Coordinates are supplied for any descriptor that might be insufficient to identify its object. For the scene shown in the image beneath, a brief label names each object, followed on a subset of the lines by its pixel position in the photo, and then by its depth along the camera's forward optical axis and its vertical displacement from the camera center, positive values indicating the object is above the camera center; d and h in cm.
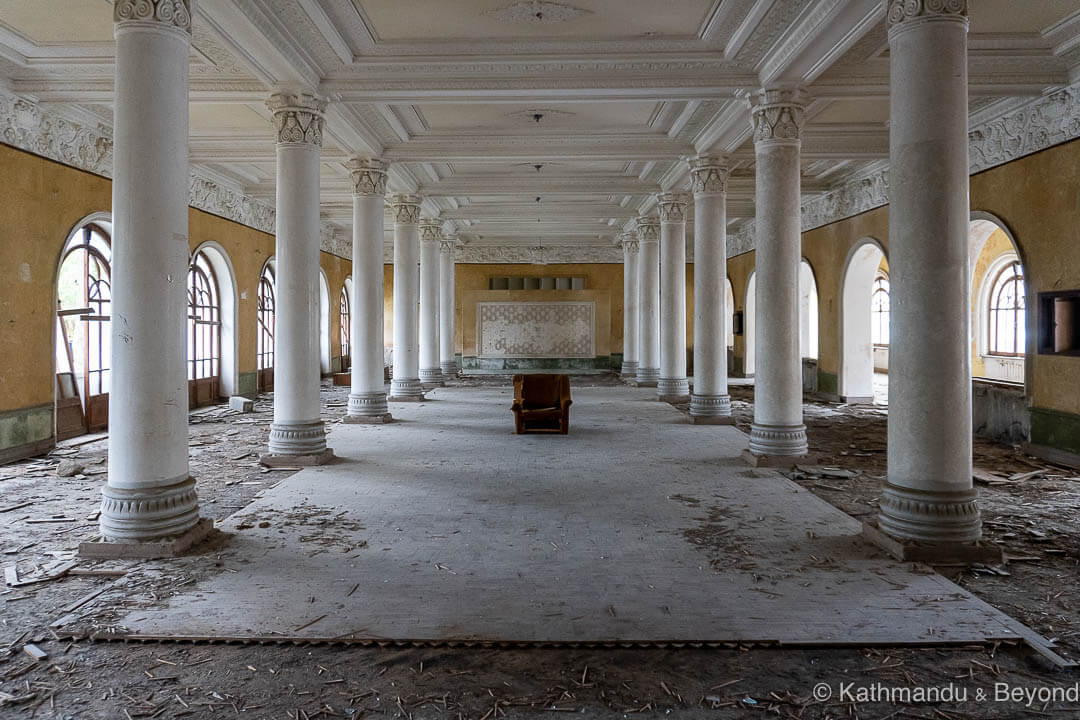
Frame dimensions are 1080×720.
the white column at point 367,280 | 1211 +142
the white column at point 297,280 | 845 +98
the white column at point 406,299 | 1572 +137
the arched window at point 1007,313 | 1681 +102
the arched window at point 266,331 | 1919 +81
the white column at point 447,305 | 2345 +182
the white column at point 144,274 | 507 +65
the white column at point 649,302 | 1953 +161
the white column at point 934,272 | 503 +61
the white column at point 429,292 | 1944 +189
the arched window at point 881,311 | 2475 +158
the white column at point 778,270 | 850 +107
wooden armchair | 1112 -79
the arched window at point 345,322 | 2620 +143
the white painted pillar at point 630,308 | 2341 +169
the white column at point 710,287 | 1190 +121
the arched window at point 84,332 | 1081 +47
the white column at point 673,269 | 1559 +202
